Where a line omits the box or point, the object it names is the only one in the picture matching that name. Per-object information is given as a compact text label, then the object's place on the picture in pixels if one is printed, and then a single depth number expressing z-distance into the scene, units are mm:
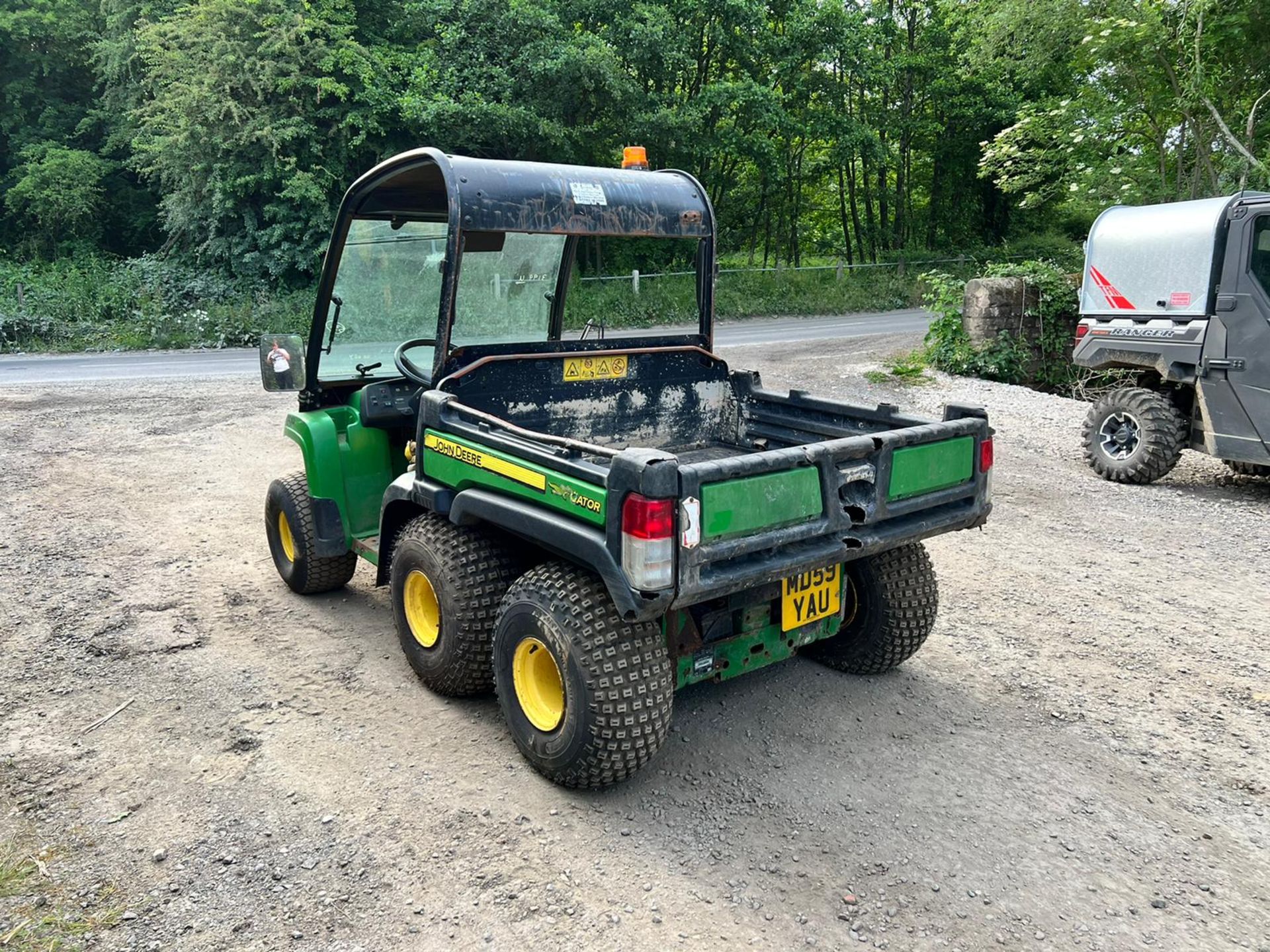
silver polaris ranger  7035
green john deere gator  3133
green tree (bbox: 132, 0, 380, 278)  18844
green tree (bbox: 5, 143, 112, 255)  22328
